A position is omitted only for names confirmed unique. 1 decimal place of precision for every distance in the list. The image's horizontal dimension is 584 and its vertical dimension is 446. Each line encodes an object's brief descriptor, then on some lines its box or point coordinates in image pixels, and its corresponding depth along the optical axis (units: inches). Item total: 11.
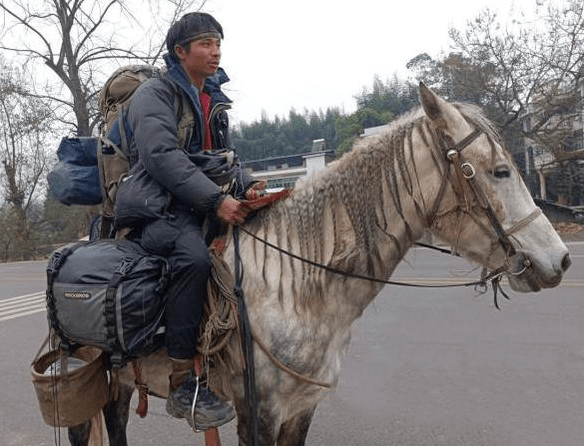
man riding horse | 96.0
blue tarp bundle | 116.3
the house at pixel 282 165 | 2422.5
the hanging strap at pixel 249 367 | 96.7
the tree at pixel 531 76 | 806.5
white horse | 93.5
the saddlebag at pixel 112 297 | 96.7
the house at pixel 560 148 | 830.5
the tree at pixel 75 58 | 874.1
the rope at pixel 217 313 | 98.0
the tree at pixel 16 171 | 1225.4
